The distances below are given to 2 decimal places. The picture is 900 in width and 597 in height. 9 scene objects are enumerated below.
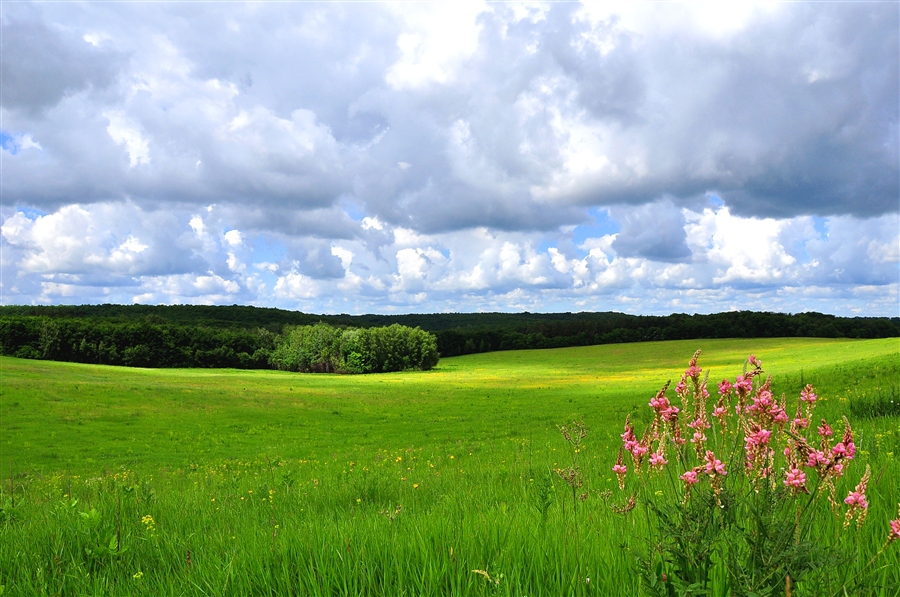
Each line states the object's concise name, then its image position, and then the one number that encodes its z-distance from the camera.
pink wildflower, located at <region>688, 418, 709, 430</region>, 3.09
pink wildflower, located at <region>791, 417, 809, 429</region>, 3.19
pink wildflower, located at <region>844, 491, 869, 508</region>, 2.61
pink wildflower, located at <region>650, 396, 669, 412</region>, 3.27
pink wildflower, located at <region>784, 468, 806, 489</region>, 2.68
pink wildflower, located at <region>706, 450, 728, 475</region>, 2.60
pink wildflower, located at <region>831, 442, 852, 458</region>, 2.58
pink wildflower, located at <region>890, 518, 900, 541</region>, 2.39
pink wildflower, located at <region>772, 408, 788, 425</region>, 2.90
